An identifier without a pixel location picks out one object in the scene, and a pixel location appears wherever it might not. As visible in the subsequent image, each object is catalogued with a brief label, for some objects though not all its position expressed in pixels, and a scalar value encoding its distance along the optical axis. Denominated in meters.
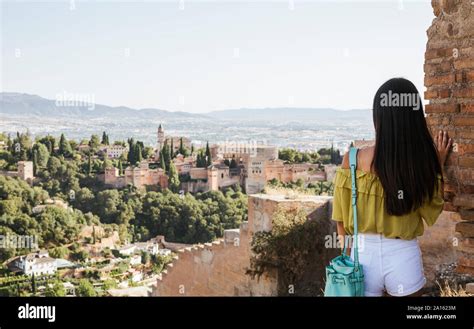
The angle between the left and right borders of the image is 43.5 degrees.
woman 1.99
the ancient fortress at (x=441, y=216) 2.44
